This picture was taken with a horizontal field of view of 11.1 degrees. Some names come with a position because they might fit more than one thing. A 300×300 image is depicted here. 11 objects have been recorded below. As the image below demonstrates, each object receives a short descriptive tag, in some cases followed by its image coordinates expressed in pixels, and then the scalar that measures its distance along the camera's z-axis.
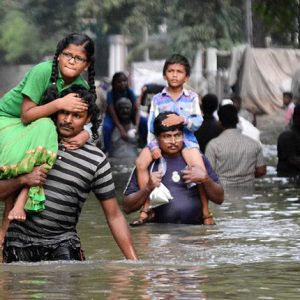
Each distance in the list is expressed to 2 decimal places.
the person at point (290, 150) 19.28
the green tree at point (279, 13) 24.94
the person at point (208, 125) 18.89
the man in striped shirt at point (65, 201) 9.20
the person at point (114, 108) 23.67
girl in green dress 9.14
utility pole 61.73
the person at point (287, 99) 34.22
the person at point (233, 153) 16.84
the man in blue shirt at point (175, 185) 12.84
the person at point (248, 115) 29.64
